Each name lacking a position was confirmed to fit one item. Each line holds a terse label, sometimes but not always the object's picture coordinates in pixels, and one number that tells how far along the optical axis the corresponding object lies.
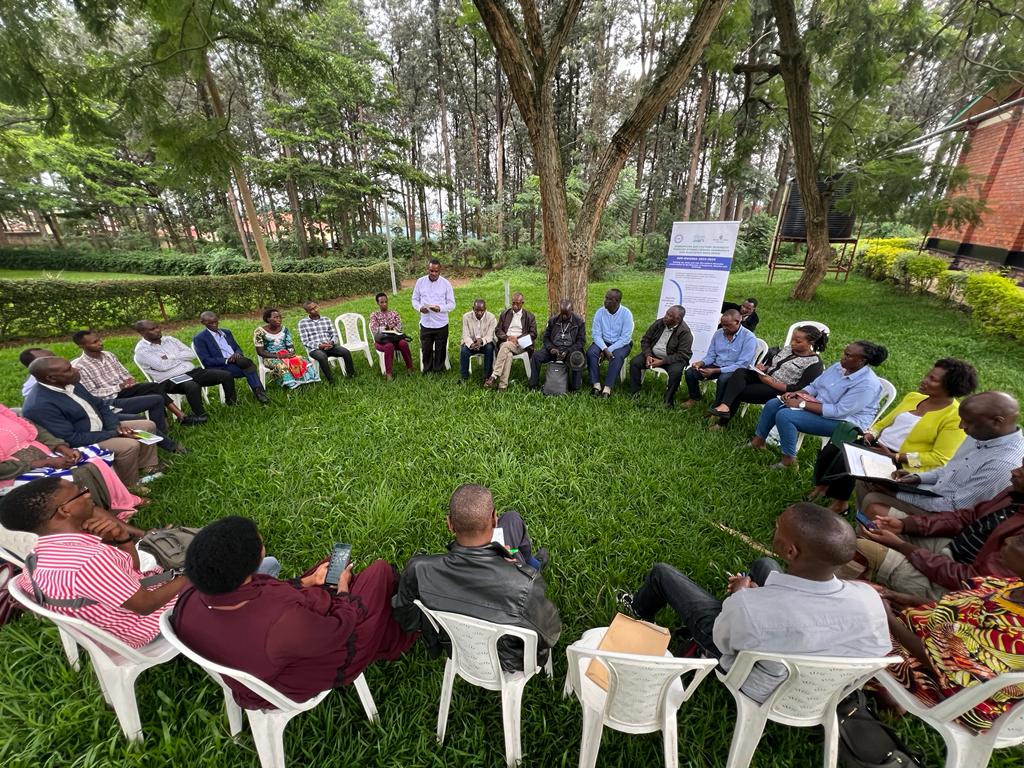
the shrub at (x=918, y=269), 9.17
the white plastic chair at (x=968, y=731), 1.31
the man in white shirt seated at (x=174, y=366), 4.25
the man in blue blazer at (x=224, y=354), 4.63
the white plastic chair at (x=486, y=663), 1.41
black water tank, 8.55
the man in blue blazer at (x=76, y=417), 2.95
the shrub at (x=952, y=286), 8.32
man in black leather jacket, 1.55
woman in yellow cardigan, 2.56
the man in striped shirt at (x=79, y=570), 1.56
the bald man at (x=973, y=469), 2.06
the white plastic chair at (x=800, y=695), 1.28
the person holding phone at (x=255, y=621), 1.32
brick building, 10.05
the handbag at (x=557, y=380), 5.01
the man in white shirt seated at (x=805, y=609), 1.36
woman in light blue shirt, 3.23
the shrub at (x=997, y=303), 6.12
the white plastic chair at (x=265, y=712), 1.30
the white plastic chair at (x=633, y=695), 1.25
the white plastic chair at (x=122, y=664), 1.57
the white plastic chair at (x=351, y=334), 5.91
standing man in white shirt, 5.69
